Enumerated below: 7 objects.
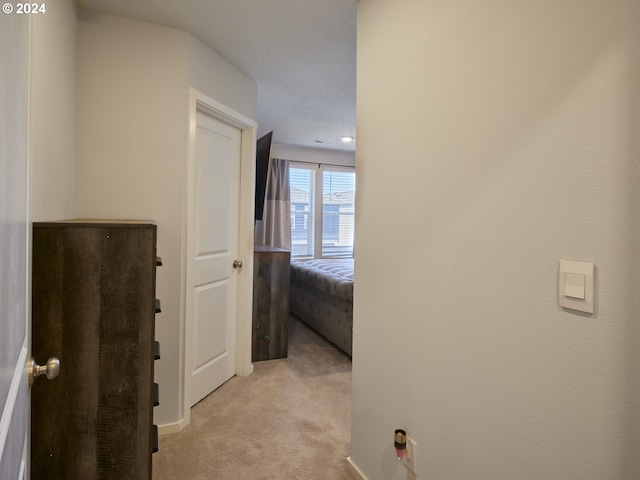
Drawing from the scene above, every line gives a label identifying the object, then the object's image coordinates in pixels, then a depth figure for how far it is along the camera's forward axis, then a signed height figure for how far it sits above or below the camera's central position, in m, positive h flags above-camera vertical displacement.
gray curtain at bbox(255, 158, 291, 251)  5.33 +0.29
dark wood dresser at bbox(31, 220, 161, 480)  1.14 -0.40
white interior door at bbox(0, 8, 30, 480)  0.51 -0.03
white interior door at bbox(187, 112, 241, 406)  2.48 -0.18
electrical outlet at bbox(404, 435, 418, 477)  1.39 -0.87
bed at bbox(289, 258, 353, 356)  3.42 -0.71
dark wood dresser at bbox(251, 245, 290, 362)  3.30 -0.68
